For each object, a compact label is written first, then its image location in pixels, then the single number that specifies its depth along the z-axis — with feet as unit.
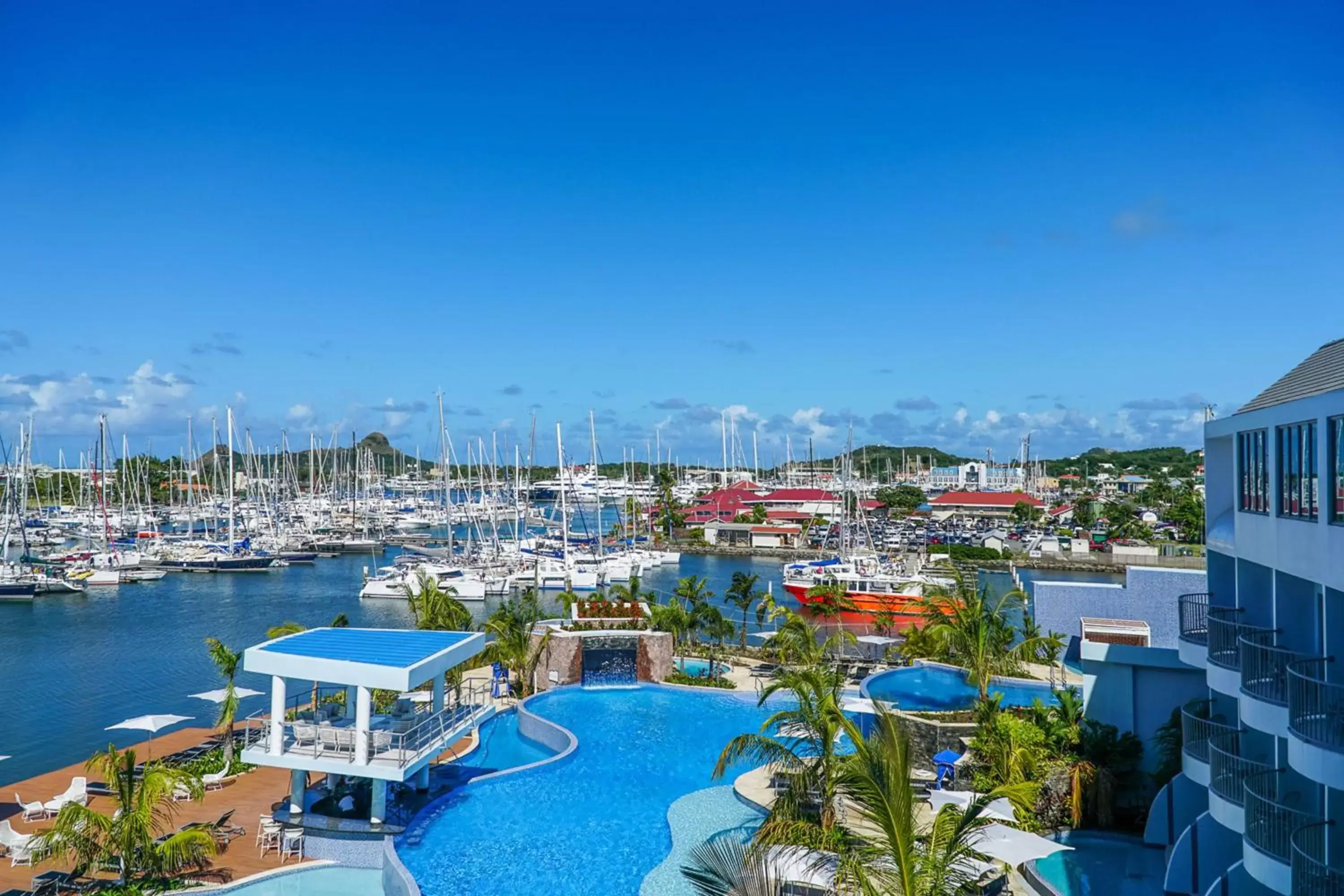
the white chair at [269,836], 55.93
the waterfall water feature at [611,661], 94.68
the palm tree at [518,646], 93.30
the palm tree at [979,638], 77.97
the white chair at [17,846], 54.24
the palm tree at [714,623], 109.09
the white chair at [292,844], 55.47
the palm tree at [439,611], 100.01
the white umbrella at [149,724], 67.97
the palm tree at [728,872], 35.24
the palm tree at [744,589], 123.68
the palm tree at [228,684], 71.61
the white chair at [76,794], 63.56
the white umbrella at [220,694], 75.66
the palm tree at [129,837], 49.60
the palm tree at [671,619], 100.17
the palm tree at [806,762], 51.88
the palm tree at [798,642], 85.40
